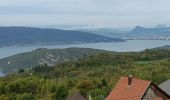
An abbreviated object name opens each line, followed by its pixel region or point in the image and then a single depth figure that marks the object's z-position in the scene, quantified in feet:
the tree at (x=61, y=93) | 209.75
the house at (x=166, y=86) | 98.95
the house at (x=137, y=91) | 74.88
